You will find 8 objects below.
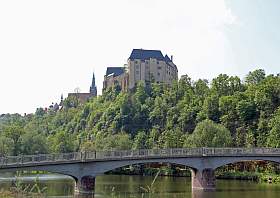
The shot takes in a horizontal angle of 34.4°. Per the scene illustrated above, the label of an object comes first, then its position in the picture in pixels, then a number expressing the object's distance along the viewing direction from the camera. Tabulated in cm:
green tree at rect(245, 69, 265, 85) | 11312
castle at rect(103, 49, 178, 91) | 14525
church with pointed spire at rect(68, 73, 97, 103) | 19238
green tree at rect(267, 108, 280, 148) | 7242
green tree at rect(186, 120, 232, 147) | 7450
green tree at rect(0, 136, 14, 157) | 7318
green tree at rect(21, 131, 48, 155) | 7844
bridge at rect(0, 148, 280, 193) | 4038
